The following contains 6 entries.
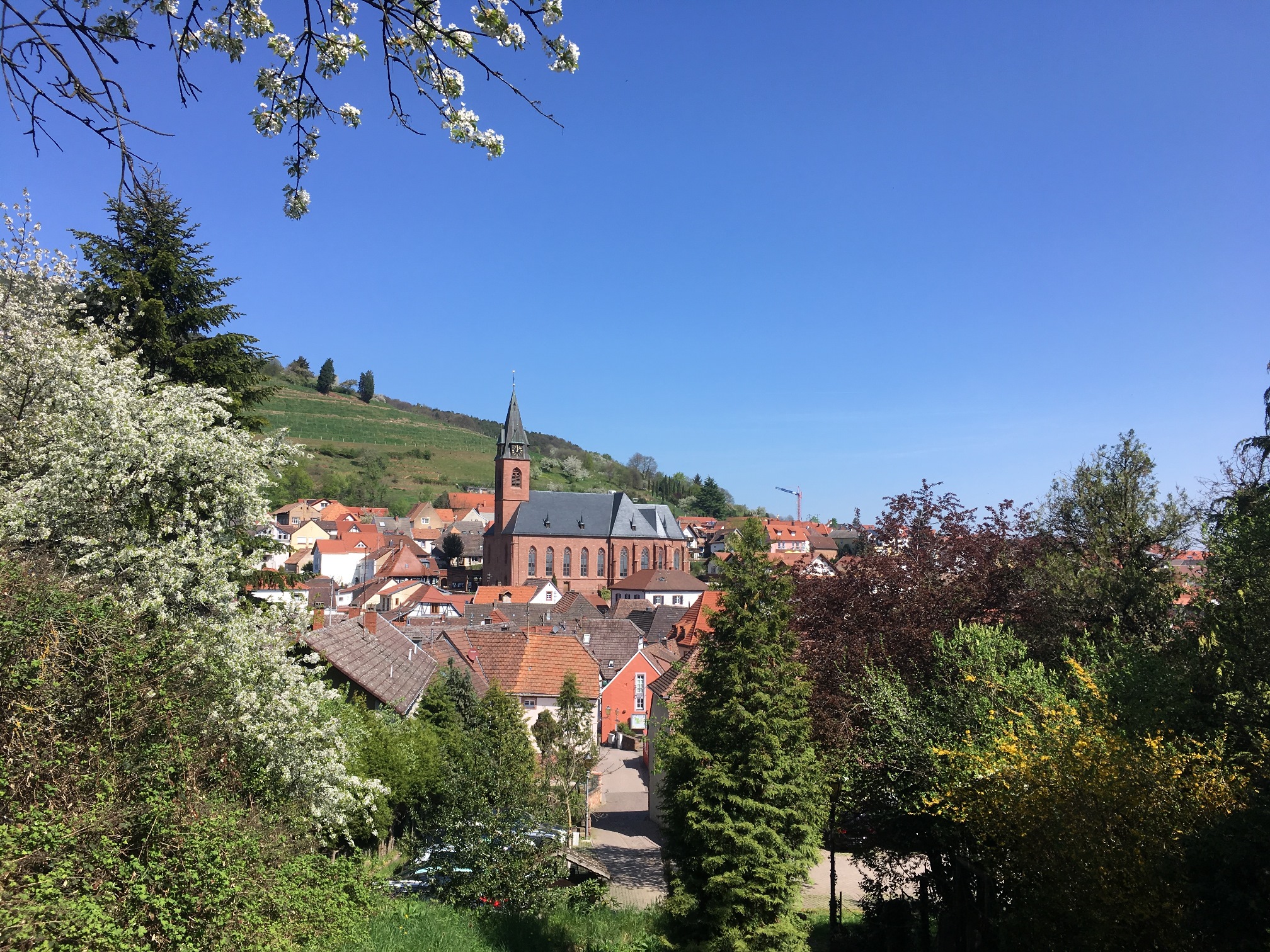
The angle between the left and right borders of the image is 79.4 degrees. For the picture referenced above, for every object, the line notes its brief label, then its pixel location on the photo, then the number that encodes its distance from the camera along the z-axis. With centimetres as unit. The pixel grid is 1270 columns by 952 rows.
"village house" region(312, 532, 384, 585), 8756
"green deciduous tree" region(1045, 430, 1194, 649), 1516
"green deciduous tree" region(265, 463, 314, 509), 10971
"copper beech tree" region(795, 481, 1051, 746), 1328
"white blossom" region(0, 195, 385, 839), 988
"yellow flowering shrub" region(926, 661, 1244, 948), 669
